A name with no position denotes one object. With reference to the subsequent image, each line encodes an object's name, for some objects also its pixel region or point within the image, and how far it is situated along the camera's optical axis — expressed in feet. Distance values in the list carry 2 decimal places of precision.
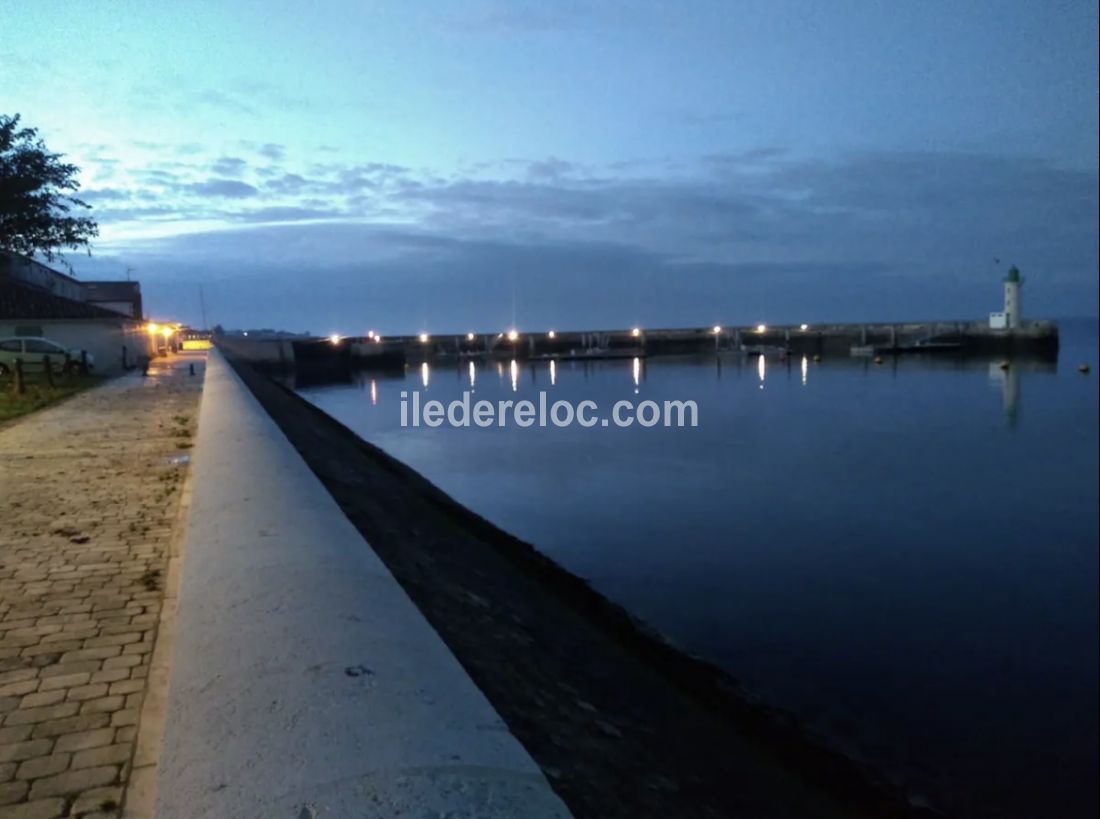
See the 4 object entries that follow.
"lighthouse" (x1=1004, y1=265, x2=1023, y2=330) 237.45
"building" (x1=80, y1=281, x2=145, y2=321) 191.01
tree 69.56
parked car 87.40
